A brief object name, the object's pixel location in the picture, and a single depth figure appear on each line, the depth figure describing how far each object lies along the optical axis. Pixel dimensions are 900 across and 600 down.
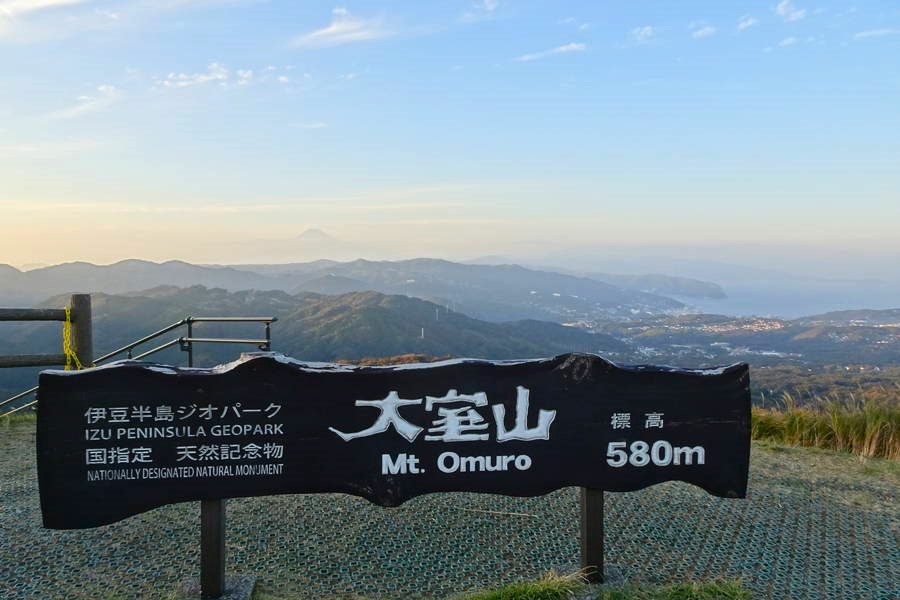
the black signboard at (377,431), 3.37
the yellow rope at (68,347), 6.54
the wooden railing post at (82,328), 6.64
